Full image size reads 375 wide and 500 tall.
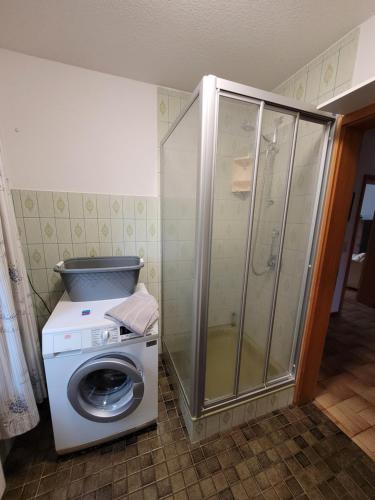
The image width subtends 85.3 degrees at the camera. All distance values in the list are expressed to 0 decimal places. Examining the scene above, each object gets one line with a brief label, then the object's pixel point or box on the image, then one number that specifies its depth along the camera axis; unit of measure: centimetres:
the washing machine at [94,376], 105
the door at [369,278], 328
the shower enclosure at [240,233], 103
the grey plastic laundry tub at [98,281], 128
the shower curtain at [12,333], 99
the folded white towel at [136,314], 110
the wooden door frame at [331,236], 118
